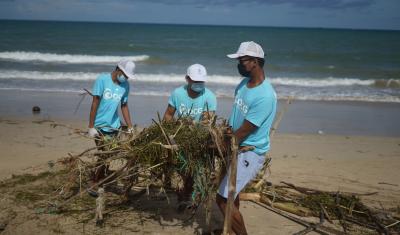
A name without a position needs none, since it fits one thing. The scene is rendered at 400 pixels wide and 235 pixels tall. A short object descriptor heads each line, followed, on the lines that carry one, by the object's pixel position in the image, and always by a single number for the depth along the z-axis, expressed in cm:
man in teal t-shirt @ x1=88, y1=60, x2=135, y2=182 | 497
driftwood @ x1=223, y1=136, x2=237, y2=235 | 359
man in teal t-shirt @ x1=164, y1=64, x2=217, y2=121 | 464
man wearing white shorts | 352
